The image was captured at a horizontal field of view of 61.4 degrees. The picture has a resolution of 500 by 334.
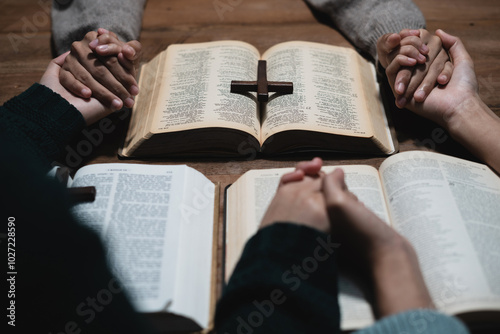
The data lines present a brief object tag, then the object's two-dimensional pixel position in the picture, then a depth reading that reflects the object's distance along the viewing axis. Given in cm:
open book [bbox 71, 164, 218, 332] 77
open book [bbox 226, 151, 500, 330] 75
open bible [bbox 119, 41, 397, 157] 102
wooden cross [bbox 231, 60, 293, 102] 107
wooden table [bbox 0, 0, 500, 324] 122
